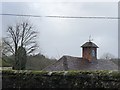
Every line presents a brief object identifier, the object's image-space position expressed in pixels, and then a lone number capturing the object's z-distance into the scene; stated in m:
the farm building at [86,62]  33.53
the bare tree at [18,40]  46.31
